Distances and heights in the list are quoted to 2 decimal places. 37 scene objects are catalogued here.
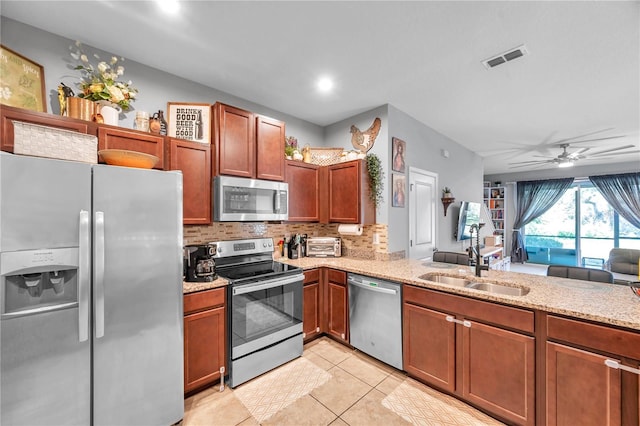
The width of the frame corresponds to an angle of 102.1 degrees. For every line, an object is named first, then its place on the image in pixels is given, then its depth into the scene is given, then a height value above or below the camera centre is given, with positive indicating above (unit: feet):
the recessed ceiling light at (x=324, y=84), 8.63 +4.46
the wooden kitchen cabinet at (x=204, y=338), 6.55 -3.30
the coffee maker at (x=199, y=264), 7.24 -1.44
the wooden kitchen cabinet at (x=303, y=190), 10.32 +0.93
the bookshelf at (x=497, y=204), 25.89 +0.92
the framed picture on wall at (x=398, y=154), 10.67 +2.47
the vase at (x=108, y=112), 6.45 +2.54
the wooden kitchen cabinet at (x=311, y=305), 9.19 -3.34
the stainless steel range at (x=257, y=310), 7.14 -2.93
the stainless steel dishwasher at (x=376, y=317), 7.80 -3.37
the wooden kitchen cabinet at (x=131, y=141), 6.30 +1.87
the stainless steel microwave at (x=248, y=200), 7.91 +0.44
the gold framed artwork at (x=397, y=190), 10.64 +0.98
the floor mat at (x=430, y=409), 6.05 -4.86
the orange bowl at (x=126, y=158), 5.58 +1.21
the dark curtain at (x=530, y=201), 23.15 +1.13
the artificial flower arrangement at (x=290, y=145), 10.53 +2.91
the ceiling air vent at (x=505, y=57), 6.95 +4.41
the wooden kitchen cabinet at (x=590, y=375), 4.45 -2.96
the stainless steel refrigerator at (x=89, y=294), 4.17 -1.50
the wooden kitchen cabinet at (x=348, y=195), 10.07 +0.73
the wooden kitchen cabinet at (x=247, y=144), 8.09 +2.32
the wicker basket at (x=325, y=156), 11.48 +2.55
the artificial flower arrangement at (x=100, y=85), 6.38 +3.21
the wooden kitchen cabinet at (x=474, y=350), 5.54 -3.34
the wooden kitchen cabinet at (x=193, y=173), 7.38 +1.18
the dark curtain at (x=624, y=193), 19.67 +1.56
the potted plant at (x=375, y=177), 10.25 +1.44
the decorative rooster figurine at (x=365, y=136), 10.76 +3.31
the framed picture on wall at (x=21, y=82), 5.56 +2.97
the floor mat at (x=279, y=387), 6.50 -4.84
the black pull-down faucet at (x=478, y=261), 7.62 -1.43
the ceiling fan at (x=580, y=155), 15.42 +3.95
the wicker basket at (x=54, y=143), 4.60 +1.32
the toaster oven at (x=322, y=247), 11.14 -1.47
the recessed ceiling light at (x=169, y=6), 5.49 +4.49
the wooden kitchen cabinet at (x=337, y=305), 9.22 -3.37
